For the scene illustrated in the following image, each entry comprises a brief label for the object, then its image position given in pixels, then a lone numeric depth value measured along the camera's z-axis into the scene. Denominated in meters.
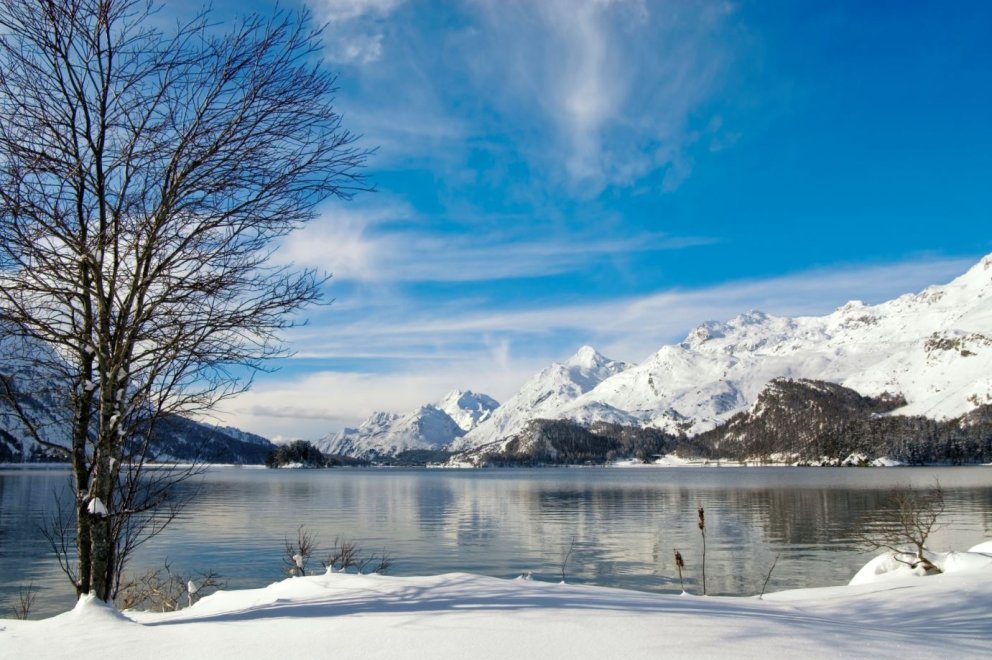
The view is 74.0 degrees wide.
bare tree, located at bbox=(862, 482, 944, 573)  20.78
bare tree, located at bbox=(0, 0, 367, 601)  8.02
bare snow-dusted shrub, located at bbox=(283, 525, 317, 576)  17.51
